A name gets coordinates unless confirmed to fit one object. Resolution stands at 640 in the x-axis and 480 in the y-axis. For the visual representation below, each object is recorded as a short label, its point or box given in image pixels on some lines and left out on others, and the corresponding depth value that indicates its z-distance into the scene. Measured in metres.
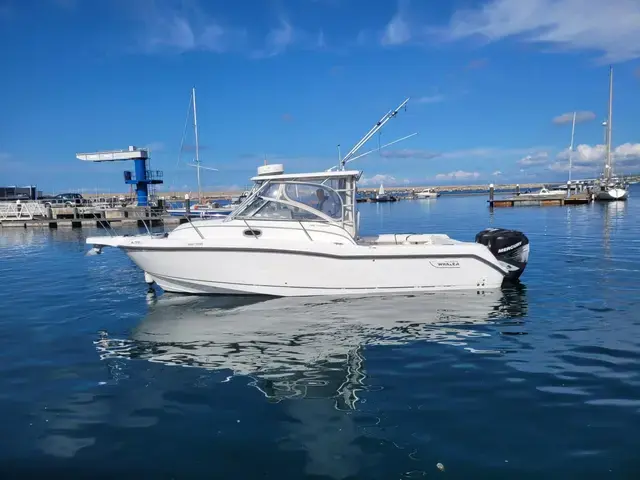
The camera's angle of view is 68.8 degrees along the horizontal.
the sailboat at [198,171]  34.22
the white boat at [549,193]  63.48
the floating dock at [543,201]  56.69
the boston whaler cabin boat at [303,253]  9.59
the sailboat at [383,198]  90.94
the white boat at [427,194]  112.38
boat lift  41.44
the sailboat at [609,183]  57.00
